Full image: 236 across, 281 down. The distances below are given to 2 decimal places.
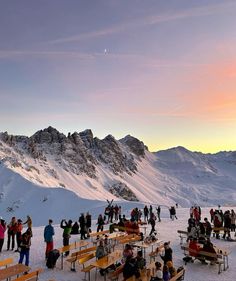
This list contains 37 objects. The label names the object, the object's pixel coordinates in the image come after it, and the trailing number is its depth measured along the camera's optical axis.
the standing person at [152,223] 16.69
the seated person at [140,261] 8.88
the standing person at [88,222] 16.07
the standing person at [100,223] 16.95
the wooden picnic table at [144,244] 11.94
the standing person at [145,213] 22.94
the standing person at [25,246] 10.24
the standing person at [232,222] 16.76
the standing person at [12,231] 12.76
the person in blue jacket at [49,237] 11.30
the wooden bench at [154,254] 11.51
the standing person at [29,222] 12.85
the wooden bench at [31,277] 8.24
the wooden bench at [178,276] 8.35
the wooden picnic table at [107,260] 9.39
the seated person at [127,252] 9.26
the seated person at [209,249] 11.10
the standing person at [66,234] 12.36
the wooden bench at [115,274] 9.10
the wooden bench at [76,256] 10.26
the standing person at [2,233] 12.01
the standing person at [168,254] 10.13
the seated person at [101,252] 10.15
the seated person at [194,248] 11.35
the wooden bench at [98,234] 14.46
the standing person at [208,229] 15.11
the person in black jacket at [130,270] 8.60
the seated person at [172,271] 8.81
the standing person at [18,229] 12.63
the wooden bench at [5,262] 9.33
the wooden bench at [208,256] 10.89
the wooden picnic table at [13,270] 8.43
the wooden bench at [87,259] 9.29
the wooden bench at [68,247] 10.93
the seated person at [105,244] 10.93
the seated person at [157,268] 8.66
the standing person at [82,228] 15.41
